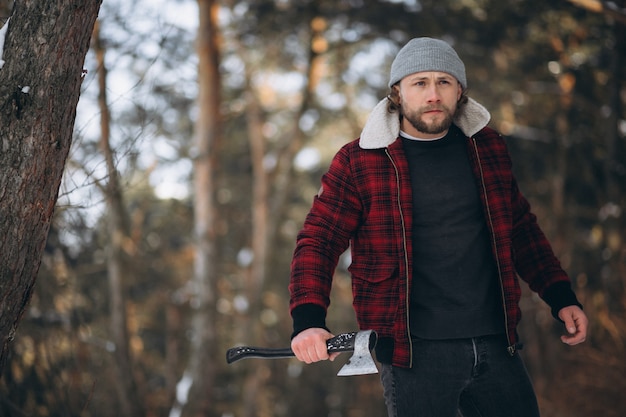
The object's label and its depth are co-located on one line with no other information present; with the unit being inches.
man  101.7
